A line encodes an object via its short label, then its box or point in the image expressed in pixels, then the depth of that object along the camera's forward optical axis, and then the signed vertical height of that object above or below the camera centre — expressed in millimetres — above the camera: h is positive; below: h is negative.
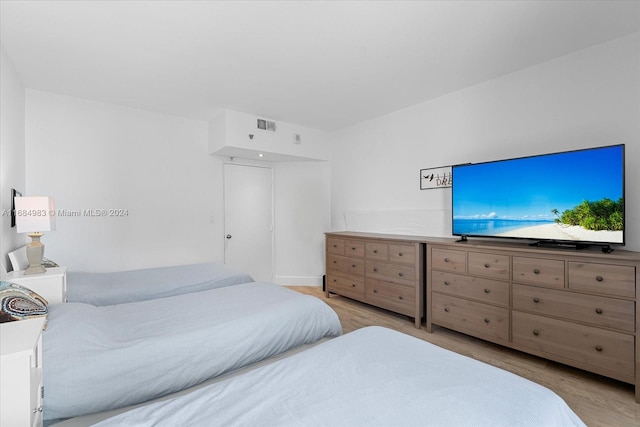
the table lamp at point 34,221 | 2137 -55
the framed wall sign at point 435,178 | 3426 +422
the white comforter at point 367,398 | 912 -636
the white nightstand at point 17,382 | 911 -532
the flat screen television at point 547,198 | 2154 +124
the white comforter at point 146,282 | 2412 -644
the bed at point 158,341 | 1309 -690
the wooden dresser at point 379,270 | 3219 -703
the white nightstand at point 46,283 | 2090 -499
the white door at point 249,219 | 4523 -93
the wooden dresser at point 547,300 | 1976 -702
